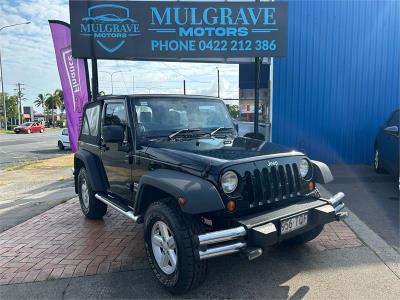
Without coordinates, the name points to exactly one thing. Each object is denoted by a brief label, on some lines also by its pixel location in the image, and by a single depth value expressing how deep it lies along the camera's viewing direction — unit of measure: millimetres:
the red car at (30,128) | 47500
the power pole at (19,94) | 67625
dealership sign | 7141
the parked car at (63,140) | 21809
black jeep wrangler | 3109
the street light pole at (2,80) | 43000
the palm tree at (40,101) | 115125
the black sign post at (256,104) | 7660
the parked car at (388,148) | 6566
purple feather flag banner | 8391
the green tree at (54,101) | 96875
